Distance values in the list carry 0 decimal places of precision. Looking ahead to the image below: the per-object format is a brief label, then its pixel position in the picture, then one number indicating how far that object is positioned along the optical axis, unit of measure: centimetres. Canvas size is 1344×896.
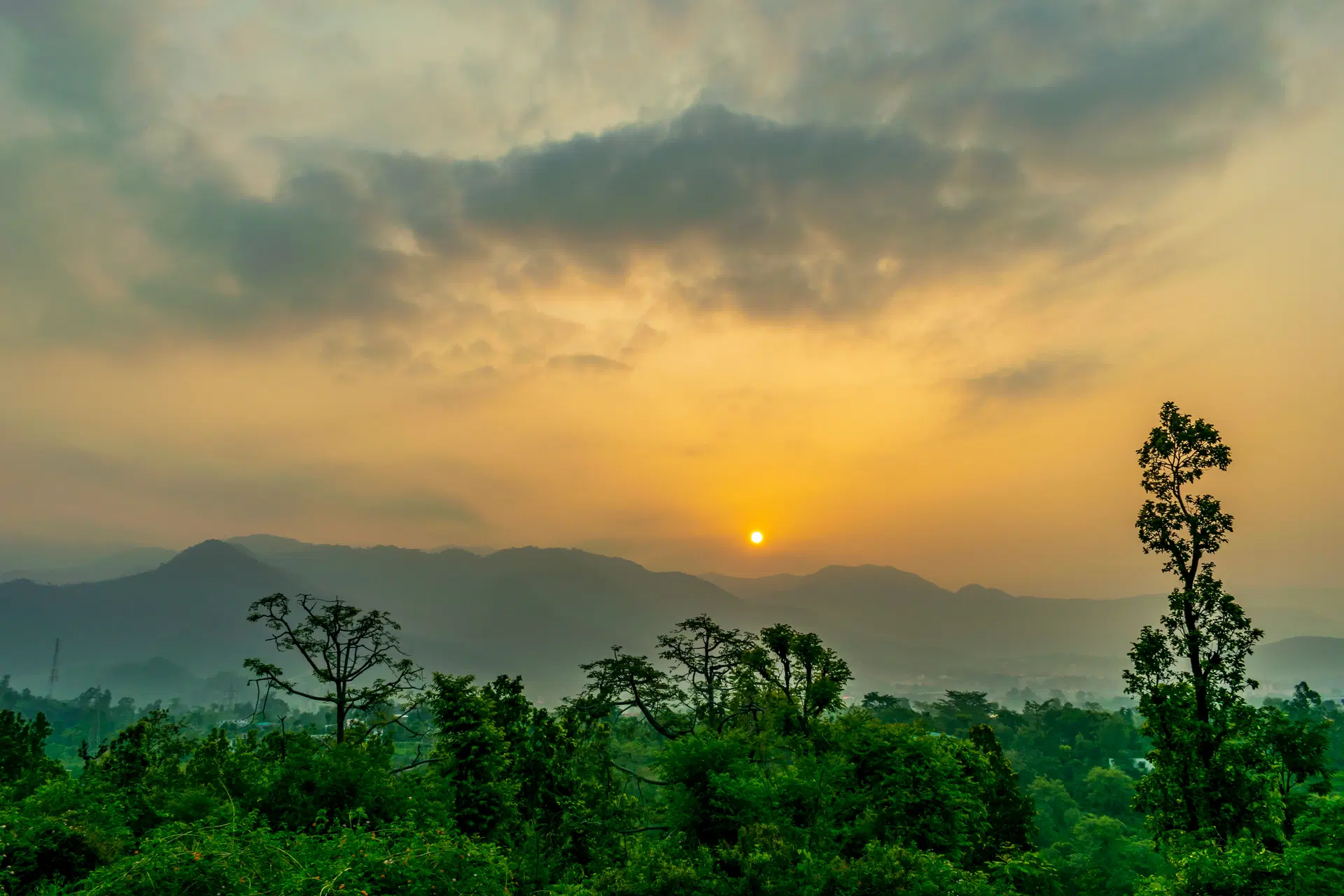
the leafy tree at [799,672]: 3603
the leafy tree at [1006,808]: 4047
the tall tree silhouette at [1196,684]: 2230
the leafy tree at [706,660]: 4431
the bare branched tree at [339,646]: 3869
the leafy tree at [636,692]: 4269
